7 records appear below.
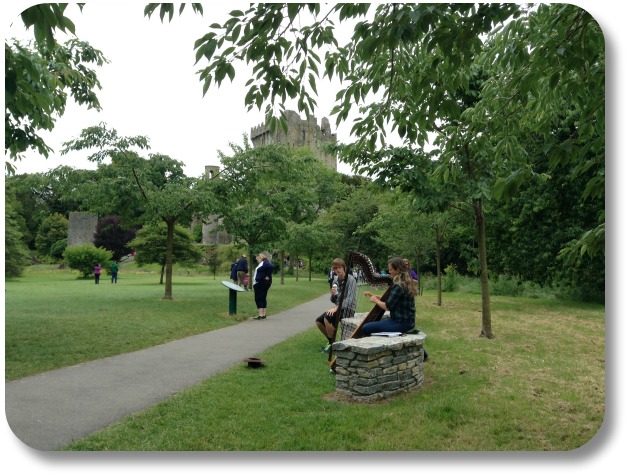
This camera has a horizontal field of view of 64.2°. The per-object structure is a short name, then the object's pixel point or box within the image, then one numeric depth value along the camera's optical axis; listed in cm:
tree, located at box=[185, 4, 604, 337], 323
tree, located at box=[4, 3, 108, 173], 293
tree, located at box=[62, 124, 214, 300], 1159
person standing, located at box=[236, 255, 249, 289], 1598
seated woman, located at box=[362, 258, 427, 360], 505
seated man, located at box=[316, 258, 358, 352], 630
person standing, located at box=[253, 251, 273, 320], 1035
